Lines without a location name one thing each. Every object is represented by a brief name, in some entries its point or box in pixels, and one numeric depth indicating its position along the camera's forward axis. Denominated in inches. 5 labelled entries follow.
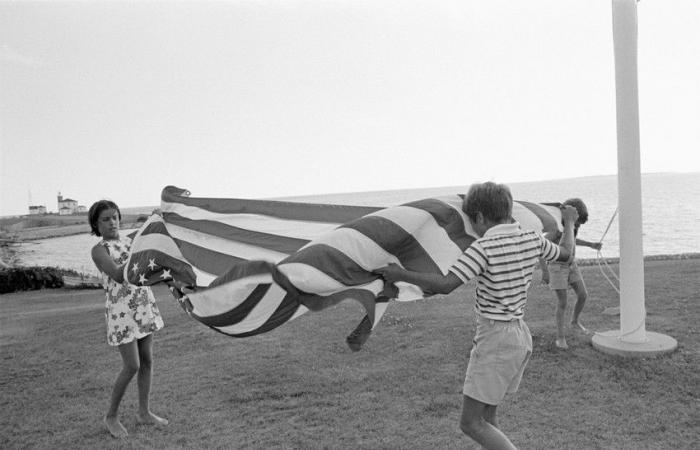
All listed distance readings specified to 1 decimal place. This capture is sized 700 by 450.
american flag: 108.7
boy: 109.6
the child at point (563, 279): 218.5
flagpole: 231.6
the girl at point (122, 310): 170.6
